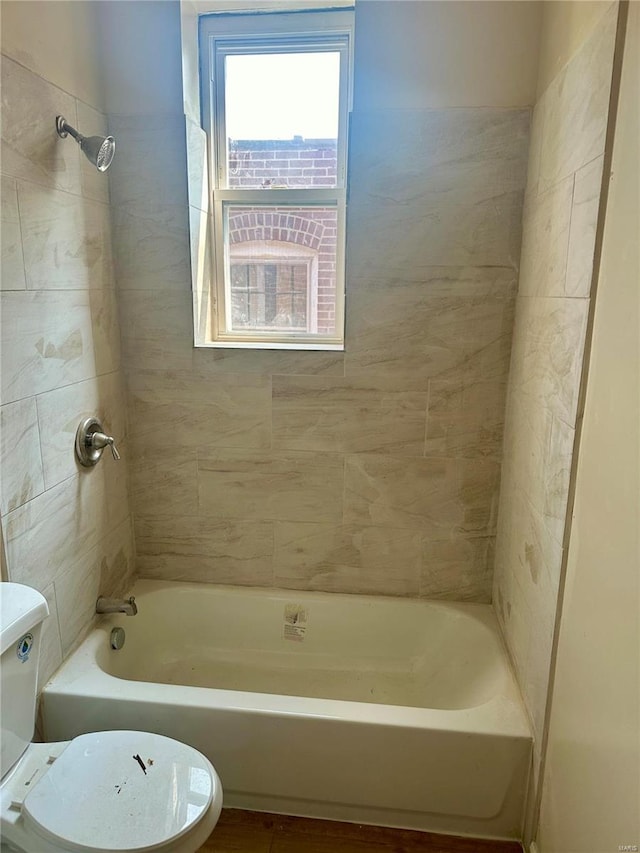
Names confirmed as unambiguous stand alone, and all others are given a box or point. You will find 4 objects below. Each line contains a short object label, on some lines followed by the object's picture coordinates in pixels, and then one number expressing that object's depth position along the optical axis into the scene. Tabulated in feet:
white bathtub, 5.05
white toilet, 3.88
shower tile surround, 5.97
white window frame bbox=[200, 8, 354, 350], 6.51
